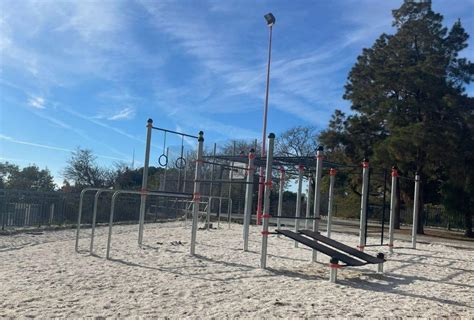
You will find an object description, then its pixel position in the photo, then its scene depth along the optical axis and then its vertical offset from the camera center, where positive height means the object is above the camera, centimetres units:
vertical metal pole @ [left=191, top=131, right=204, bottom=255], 941 +7
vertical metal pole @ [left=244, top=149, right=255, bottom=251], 1061 -16
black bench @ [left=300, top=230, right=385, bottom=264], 789 -80
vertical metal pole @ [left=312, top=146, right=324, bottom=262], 872 +17
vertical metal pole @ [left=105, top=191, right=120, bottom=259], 835 -93
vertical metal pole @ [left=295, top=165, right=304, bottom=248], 1272 +42
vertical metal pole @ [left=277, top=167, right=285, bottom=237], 1329 +24
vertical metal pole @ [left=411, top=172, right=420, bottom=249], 1405 -20
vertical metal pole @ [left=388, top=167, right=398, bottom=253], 1172 +5
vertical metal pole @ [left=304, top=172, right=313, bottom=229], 1279 -4
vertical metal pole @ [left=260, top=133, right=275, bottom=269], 811 -3
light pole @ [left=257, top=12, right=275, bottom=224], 2417 +660
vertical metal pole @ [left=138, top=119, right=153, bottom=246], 1066 +29
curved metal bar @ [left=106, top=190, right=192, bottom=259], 839 -10
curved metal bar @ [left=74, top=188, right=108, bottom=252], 903 -104
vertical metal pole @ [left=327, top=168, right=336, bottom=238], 992 +1
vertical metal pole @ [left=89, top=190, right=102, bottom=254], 870 -94
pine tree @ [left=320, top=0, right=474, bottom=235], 2138 +477
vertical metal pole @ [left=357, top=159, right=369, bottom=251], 928 -13
